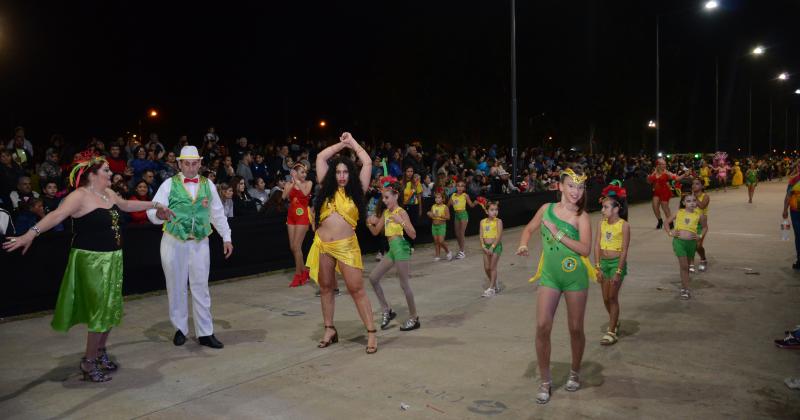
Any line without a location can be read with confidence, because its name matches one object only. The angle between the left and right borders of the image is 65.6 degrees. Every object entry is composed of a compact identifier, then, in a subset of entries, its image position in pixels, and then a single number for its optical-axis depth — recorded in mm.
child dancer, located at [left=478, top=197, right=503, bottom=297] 9039
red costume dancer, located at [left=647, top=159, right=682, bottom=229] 16781
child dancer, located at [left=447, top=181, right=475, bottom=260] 12844
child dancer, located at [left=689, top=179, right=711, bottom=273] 9000
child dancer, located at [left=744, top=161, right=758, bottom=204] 23972
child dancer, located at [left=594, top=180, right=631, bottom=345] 6520
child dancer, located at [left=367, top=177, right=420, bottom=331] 7141
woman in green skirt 5438
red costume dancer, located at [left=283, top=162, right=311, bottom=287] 9602
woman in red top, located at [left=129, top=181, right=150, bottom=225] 9906
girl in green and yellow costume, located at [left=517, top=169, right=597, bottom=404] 4875
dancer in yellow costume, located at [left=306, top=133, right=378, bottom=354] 6168
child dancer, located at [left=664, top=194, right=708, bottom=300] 8430
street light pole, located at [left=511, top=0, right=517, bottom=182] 17719
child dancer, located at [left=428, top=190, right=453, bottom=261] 12227
